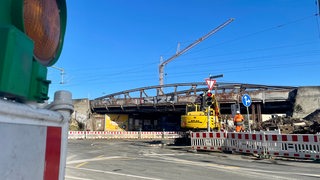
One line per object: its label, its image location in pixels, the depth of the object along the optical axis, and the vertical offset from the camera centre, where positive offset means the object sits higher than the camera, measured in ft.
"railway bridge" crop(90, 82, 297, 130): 94.80 +9.95
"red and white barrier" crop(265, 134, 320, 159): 30.97 -2.94
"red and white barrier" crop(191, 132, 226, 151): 41.83 -3.09
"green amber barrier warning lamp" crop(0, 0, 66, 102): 2.83 +1.10
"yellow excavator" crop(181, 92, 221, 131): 53.85 +1.08
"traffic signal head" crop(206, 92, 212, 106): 42.93 +4.56
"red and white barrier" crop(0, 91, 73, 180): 2.58 -0.20
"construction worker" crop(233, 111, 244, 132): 47.47 +0.60
